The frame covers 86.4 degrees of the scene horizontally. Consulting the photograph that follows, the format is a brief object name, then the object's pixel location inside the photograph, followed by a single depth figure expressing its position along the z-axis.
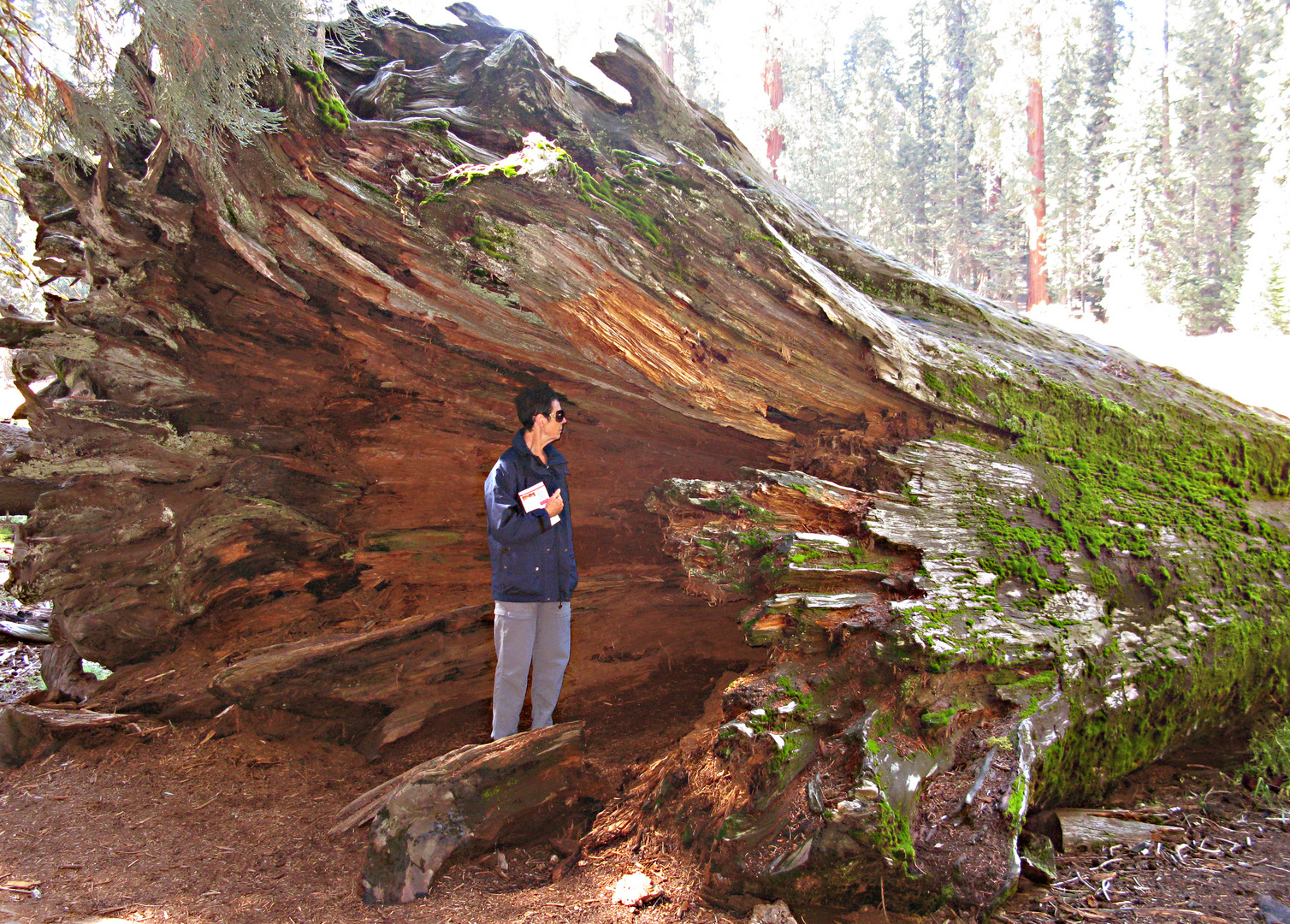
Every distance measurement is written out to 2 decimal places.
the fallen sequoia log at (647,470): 3.56
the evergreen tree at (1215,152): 24.08
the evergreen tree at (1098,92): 29.12
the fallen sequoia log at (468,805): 3.44
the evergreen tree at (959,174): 30.97
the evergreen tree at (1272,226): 18.06
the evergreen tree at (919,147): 32.41
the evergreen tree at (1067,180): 27.88
